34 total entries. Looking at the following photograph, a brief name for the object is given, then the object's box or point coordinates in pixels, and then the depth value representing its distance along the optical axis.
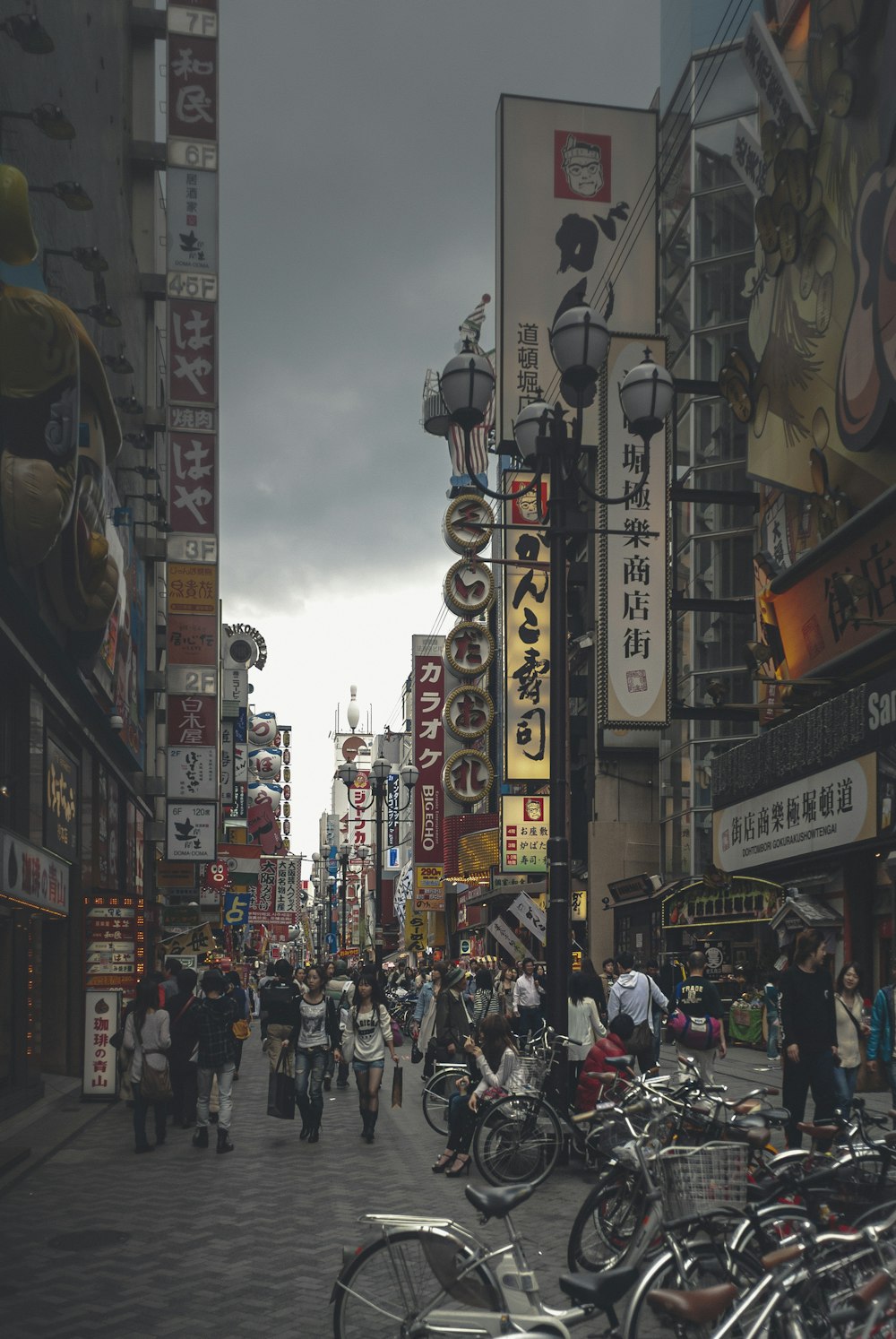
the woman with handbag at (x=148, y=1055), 15.71
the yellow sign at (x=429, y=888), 60.09
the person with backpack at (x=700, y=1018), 14.49
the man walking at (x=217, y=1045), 15.88
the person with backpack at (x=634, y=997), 16.17
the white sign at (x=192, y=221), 35.88
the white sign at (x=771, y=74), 24.38
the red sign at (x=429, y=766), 64.38
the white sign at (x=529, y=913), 18.66
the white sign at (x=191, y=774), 37.38
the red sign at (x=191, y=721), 37.59
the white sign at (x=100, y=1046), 20.22
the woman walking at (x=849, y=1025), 14.59
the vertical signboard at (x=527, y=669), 41.62
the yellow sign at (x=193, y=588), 37.66
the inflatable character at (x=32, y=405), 13.85
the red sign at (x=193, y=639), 38.47
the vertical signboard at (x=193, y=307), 35.59
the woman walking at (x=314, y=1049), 16.50
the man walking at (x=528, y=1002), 21.92
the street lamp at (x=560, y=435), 13.79
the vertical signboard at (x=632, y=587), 30.84
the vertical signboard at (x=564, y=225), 39.31
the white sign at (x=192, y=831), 38.53
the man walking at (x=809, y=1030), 11.93
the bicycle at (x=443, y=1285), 5.94
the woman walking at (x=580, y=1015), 15.70
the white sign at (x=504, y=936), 21.67
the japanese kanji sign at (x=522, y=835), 42.16
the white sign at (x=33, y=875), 14.93
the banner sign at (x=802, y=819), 20.97
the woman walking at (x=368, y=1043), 16.56
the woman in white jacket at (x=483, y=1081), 13.30
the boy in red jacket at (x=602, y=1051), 12.73
